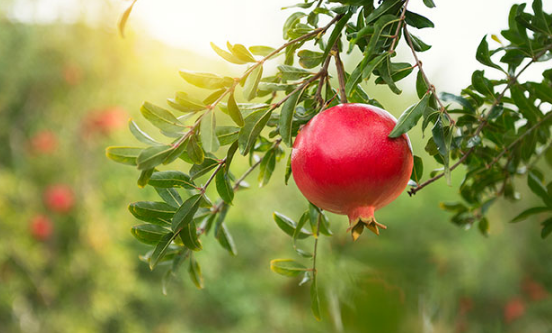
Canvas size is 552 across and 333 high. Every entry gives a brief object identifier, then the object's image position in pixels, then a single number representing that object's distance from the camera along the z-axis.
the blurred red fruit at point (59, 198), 2.92
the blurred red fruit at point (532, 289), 3.24
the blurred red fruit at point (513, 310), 3.26
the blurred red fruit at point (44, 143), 2.97
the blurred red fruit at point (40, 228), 2.90
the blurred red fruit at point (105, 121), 2.97
